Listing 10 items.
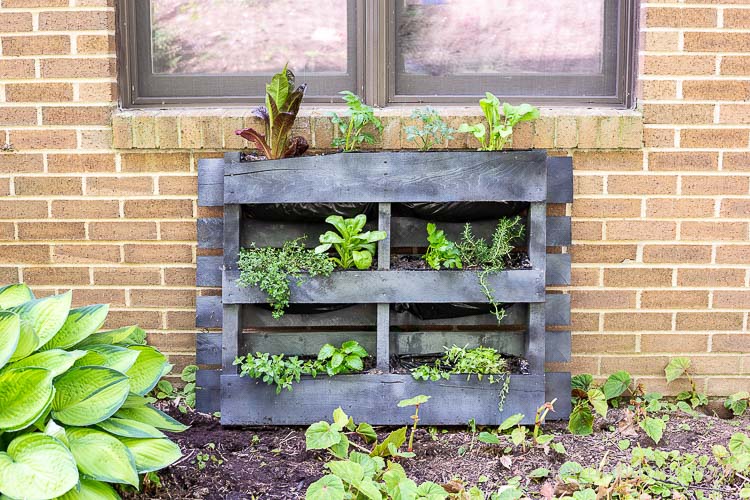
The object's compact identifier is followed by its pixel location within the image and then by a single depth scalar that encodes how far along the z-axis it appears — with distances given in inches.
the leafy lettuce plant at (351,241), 116.2
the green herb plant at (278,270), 115.6
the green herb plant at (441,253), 119.2
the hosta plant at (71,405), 80.5
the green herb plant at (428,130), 119.0
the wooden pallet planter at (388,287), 117.5
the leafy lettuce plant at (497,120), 117.7
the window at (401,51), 131.2
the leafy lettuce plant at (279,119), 117.4
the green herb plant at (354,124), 118.2
